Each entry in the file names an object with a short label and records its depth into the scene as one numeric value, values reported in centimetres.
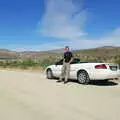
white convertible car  656
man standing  728
